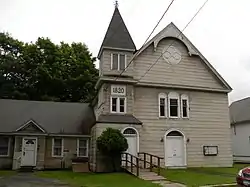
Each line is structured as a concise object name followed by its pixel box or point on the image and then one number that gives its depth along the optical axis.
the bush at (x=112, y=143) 18.66
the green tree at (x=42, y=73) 39.75
